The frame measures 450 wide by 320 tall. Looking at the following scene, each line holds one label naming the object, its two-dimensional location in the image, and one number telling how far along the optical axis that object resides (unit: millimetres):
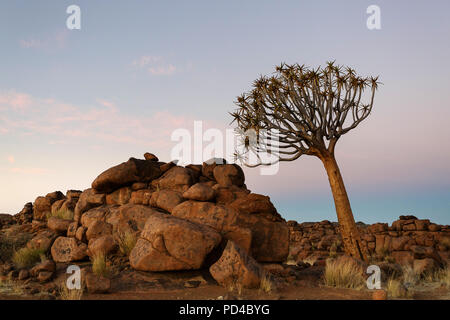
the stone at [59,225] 14711
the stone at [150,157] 15473
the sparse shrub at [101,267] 10352
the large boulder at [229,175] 13742
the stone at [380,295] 8631
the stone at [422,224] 20734
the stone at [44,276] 10234
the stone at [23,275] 10297
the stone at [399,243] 18172
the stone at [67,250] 12594
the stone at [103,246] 11719
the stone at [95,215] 13501
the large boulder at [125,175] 13969
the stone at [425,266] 13227
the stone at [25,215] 20100
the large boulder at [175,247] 10031
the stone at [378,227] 21438
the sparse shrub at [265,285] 8969
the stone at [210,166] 14477
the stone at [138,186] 13961
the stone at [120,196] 14078
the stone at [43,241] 13883
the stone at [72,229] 13816
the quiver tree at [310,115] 14812
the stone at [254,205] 12273
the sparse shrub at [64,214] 15828
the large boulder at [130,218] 12508
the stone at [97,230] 12812
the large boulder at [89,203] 14532
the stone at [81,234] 13102
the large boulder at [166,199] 12778
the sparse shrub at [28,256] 12836
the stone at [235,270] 9172
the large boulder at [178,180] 13617
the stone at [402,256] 16447
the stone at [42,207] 18344
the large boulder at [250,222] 11500
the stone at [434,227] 20297
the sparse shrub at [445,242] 19031
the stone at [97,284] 8844
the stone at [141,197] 13398
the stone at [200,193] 12125
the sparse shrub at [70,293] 8250
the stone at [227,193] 12578
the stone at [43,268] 10578
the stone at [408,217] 21606
